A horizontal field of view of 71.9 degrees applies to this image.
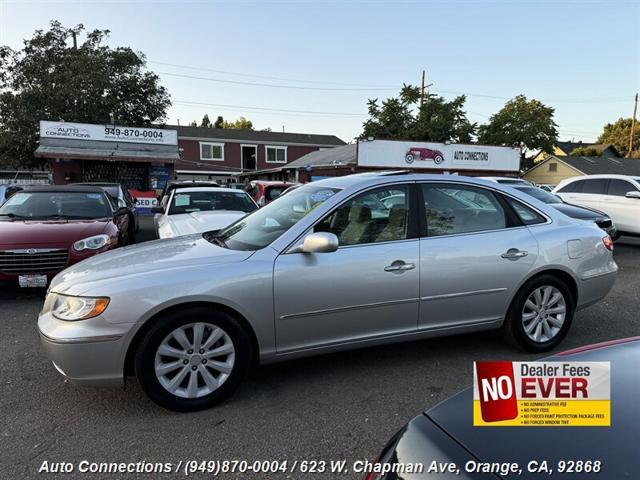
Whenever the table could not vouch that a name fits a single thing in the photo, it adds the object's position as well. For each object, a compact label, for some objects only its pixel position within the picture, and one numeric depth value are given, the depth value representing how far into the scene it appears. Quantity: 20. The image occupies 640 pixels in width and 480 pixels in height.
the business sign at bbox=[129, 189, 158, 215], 20.00
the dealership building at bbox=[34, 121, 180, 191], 21.48
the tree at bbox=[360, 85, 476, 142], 37.16
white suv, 10.49
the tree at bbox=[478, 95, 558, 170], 44.41
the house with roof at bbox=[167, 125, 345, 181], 37.84
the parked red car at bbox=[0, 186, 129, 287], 5.40
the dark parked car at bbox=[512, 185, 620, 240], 9.27
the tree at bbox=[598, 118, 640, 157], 62.38
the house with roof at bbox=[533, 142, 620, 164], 51.62
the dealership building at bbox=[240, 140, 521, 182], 25.48
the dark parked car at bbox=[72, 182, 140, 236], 9.96
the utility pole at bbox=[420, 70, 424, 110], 37.56
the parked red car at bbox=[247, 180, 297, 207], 13.58
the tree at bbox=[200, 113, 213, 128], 83.85
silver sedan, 2.89
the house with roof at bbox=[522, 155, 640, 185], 42.06
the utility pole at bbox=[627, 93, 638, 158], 44.74
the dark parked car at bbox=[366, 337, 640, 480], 1.32
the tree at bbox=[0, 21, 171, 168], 27.73
